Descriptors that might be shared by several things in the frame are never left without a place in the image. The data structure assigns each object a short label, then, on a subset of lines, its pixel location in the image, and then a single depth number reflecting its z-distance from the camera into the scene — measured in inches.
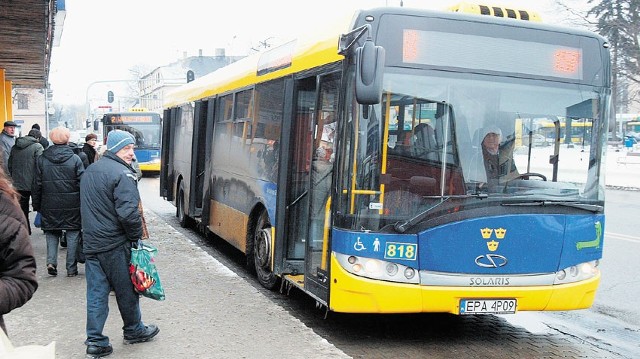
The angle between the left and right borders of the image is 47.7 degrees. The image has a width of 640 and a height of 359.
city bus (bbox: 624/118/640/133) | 3262.8
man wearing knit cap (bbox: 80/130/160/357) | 217.8
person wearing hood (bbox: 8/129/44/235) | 449.4
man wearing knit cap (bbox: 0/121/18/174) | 506.0
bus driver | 242.8
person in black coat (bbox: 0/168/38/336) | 113.4
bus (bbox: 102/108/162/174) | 1155.3
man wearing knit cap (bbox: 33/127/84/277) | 327.9
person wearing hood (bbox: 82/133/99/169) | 422.3
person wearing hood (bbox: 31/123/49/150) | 531.7
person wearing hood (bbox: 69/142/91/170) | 402.9
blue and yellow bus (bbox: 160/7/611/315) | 238.5
